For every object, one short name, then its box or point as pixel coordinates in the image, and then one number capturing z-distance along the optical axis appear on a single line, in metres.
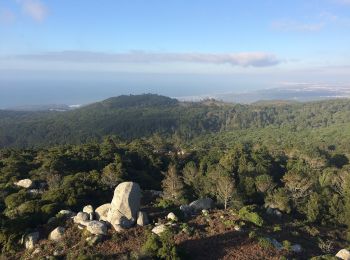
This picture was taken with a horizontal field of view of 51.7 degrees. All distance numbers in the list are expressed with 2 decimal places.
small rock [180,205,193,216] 29.81
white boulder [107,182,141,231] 25.86
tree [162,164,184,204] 36.58
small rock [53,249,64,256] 23.02
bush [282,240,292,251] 24.06
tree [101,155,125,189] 39.66
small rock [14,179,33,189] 41.25
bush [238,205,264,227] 28.16
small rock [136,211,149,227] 26.47
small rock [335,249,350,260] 23.32
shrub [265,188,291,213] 35.78
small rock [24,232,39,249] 24.93
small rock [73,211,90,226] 26.60
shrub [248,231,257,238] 24.90
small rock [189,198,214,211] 31.33
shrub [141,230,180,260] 21.11
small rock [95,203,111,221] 27.60
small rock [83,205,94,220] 27.78
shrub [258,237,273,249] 23.81
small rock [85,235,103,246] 23.77
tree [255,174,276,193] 40.94
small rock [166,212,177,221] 27.24
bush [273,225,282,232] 27.75
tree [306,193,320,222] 34.38
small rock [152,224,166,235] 25.06
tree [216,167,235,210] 34.47
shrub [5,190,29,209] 32.90
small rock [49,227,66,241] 25.17
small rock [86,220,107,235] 24.97
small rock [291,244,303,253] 24.16
